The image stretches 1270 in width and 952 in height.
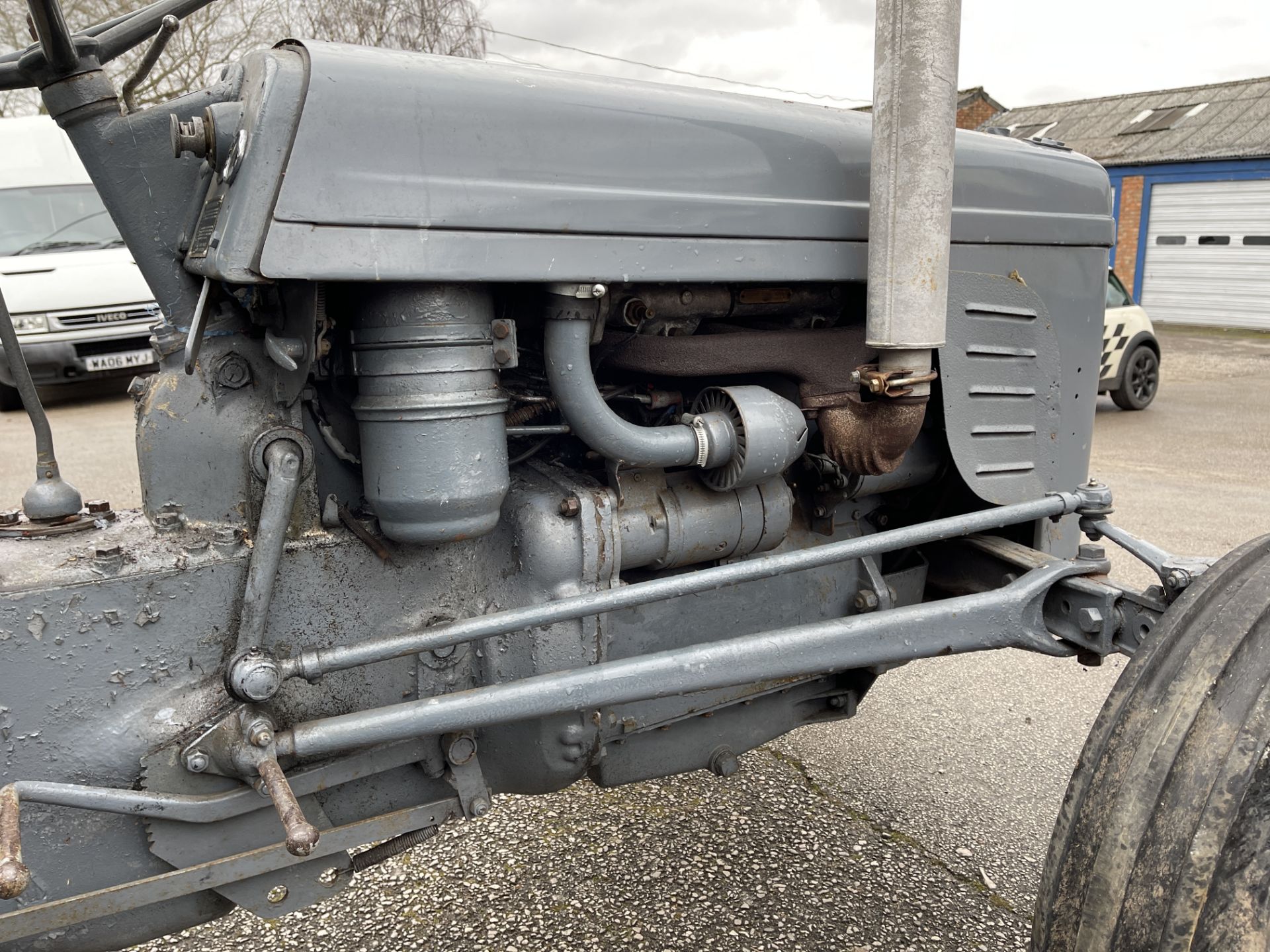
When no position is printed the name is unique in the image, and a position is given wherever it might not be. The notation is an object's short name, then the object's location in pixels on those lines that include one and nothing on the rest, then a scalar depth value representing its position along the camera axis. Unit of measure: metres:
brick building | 16.52
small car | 8.71
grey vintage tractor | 1.44
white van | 7.74
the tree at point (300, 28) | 11.77
